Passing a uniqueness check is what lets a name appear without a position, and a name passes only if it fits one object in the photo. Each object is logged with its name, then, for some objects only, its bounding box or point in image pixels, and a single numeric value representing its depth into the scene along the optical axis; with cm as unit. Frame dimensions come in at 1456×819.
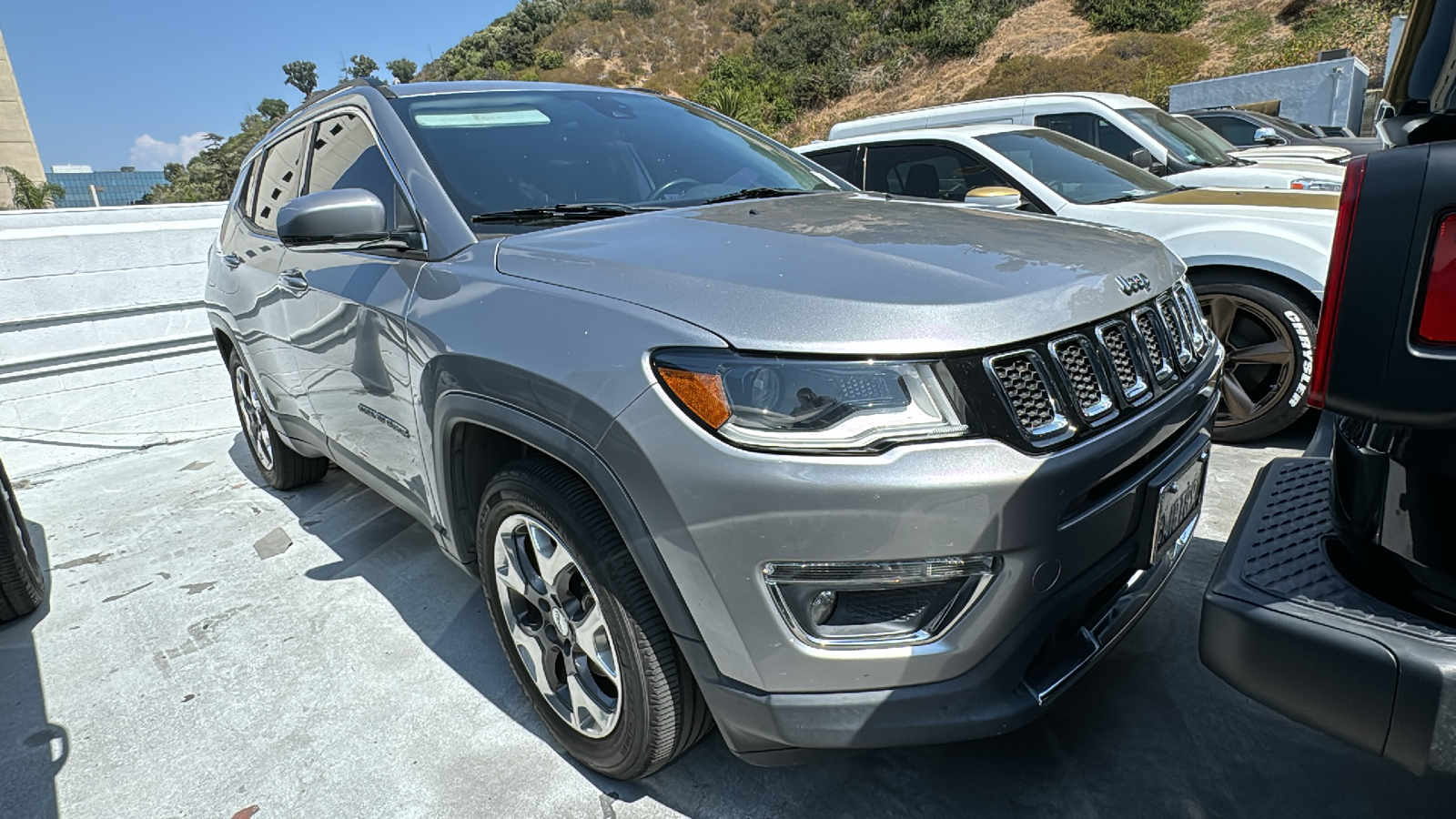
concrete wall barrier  505
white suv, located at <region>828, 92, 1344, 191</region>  573
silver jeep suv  147
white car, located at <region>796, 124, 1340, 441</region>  374
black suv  114
